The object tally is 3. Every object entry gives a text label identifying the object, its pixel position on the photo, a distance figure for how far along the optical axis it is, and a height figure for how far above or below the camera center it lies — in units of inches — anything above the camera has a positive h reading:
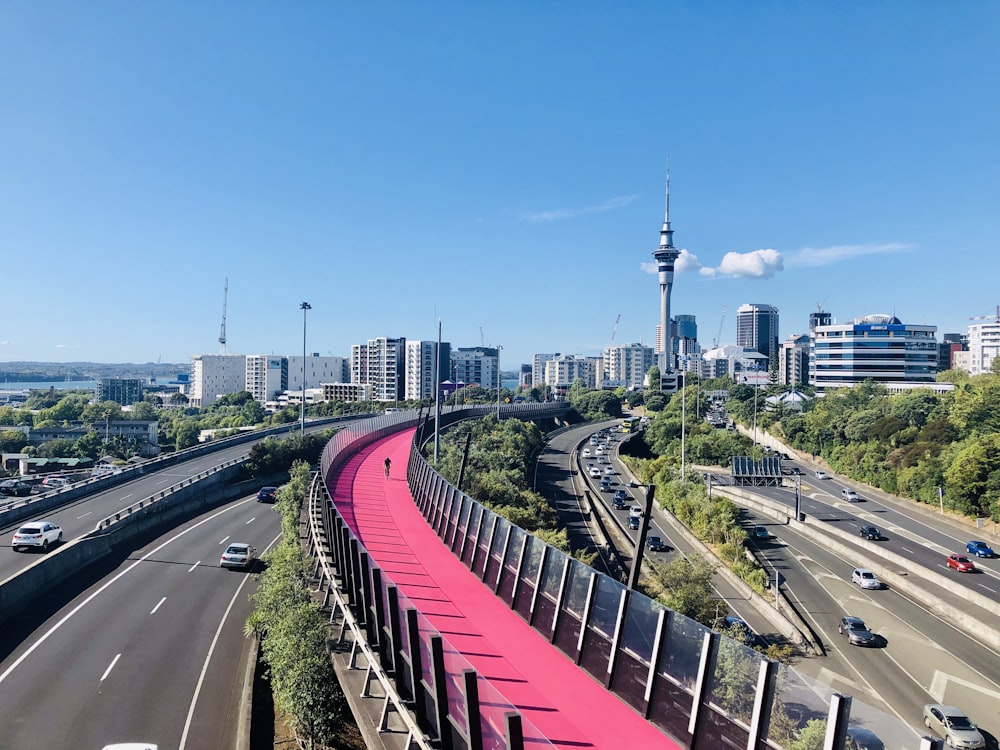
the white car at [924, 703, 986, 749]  872.9 -458.0
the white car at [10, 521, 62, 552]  1296.8 -315.5
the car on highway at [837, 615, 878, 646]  1259.2 -476.2
